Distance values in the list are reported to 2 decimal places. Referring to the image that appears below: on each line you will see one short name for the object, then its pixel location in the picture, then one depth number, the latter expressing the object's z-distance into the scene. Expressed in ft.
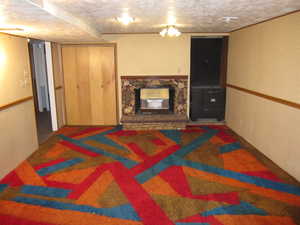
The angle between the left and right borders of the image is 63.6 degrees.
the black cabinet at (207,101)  19.74
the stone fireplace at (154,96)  19.11
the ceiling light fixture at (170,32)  13.40
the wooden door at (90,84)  18.90
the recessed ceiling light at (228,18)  11.80
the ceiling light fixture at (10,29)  9.77
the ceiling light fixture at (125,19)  11.07
